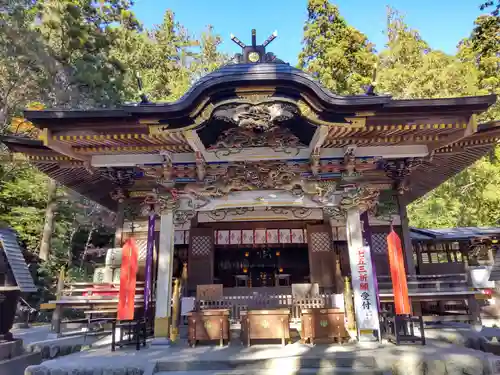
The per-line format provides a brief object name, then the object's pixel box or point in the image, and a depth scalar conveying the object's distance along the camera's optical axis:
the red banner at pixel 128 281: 7.70
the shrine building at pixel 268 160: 7.19
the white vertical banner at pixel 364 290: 7.77
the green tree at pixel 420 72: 21.31
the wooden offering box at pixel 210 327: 7.48
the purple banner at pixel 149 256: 8.93
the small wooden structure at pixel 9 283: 7.13
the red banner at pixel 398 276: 7.57
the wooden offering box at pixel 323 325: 7.37
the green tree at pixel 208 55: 34.66
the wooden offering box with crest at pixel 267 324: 7.33
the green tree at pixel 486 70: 21.59
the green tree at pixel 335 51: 24.83
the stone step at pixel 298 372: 5.73
